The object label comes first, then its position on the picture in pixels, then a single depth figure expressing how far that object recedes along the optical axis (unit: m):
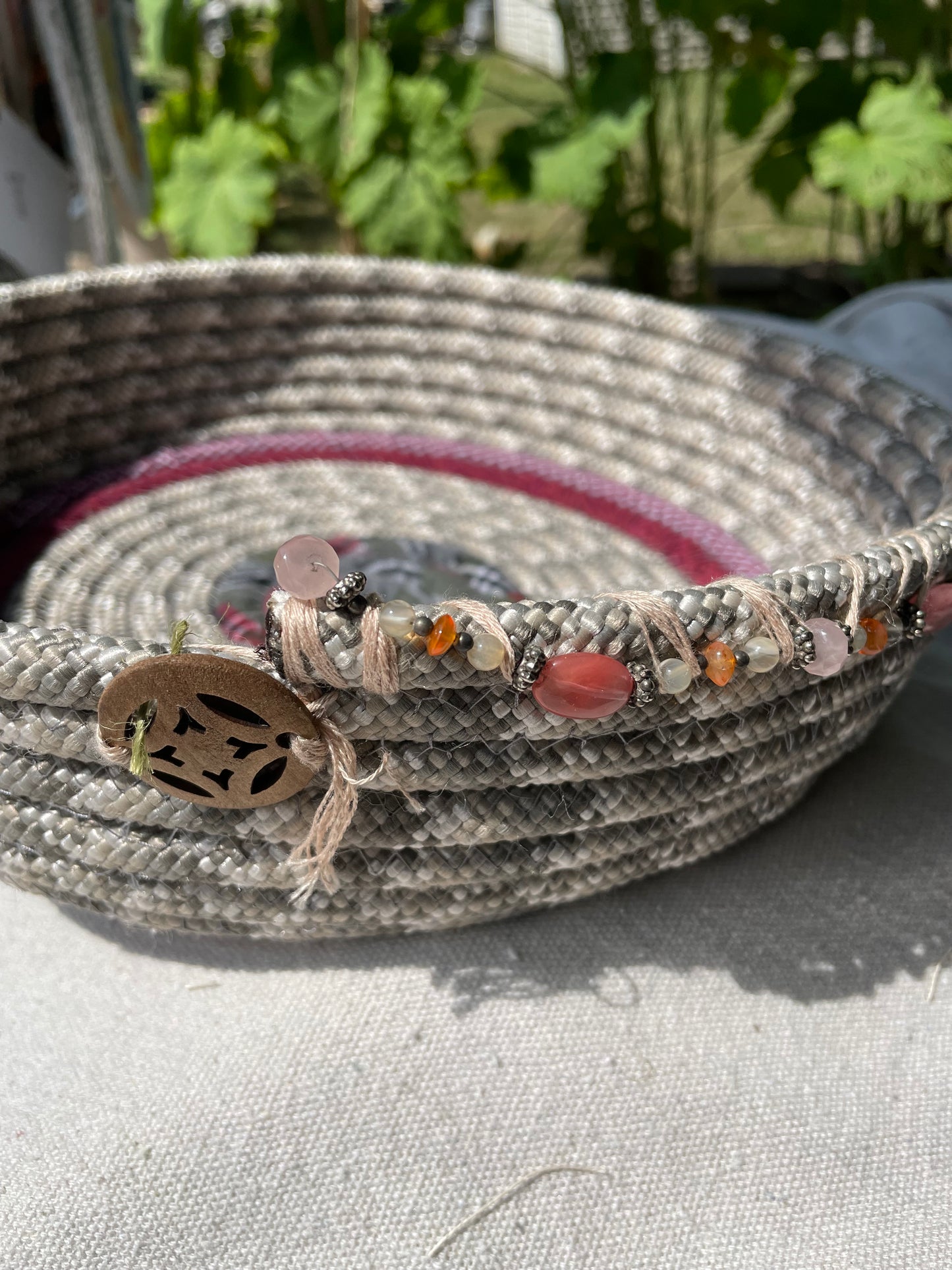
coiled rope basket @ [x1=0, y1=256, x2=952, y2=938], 0.12
